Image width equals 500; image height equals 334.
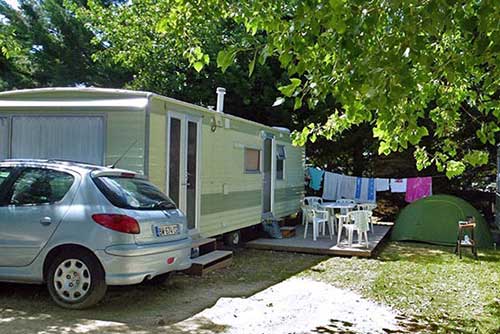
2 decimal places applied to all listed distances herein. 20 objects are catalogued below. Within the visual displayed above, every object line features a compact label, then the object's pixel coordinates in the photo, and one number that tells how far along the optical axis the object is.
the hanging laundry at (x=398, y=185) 13.91
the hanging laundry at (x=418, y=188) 13.89
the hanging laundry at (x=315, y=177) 14.62
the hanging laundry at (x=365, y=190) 13.91
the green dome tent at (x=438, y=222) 10.91
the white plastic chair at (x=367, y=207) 11.59
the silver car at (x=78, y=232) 5.02
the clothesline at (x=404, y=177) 15.09
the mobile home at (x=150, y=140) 6.56
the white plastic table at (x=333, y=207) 10.83
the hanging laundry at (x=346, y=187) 14.05
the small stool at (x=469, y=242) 9.19
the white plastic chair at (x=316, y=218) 10.27
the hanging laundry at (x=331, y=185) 14.13
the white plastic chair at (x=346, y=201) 12.27
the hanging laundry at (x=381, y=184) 13.91
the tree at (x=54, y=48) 14.83
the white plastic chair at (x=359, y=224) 9.40
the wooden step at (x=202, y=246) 7.33
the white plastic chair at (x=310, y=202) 11.49
